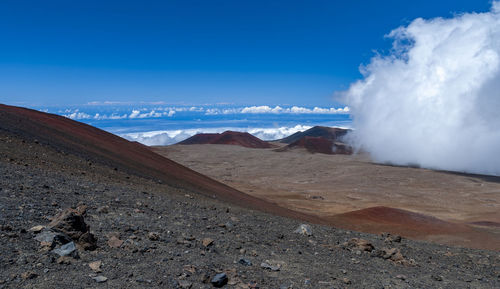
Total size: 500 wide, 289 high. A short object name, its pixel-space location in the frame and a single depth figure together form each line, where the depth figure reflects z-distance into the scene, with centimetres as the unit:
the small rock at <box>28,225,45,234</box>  505
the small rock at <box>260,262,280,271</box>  571
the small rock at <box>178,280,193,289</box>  447
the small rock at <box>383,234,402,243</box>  1034
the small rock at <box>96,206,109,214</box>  692
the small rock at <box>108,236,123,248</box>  530
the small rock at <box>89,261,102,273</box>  441
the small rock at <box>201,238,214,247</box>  629
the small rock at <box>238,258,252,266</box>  572
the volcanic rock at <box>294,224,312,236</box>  915
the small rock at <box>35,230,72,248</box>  472
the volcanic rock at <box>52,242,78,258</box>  460
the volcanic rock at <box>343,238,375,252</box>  835
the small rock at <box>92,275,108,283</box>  417
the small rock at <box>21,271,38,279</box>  393
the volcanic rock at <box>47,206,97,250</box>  506
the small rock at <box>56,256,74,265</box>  440
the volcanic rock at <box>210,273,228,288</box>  464
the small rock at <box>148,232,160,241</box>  597
